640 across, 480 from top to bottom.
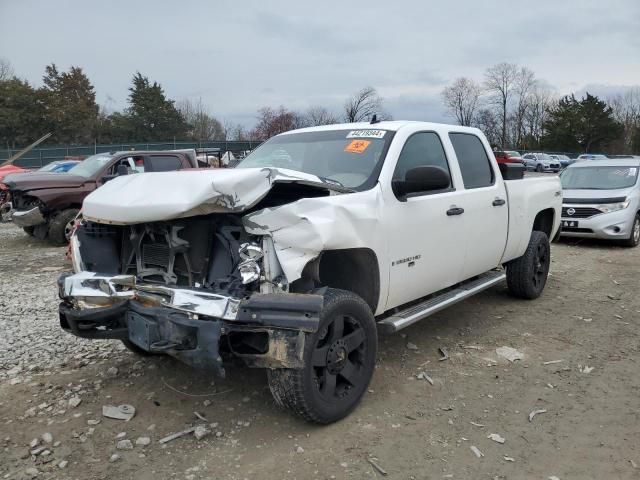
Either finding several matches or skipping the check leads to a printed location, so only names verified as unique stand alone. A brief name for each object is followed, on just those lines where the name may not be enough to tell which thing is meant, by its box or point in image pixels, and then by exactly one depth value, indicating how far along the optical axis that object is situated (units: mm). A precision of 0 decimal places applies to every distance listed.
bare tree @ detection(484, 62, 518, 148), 70875
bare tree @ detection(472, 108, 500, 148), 68706
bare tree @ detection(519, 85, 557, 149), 73625
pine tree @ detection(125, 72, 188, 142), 49844
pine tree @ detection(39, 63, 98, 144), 44875
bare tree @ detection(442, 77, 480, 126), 67312
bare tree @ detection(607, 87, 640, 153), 69000
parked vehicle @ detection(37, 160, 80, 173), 14184
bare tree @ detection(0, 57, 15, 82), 53462
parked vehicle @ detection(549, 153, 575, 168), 49256
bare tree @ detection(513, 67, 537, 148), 73375
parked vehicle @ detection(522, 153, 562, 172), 46288
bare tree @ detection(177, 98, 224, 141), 56000
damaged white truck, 2906
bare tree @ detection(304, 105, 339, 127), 44178
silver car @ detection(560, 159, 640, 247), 9586
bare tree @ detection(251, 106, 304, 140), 44331
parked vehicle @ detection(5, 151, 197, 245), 9500
